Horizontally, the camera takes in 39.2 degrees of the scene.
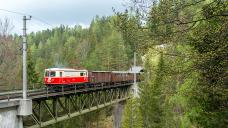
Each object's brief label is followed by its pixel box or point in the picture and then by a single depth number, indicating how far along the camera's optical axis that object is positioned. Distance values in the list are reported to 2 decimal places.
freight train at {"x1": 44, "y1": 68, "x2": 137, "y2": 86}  31.48
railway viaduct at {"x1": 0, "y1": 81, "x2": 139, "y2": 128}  17.20
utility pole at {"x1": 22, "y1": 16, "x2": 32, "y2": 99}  17.53
